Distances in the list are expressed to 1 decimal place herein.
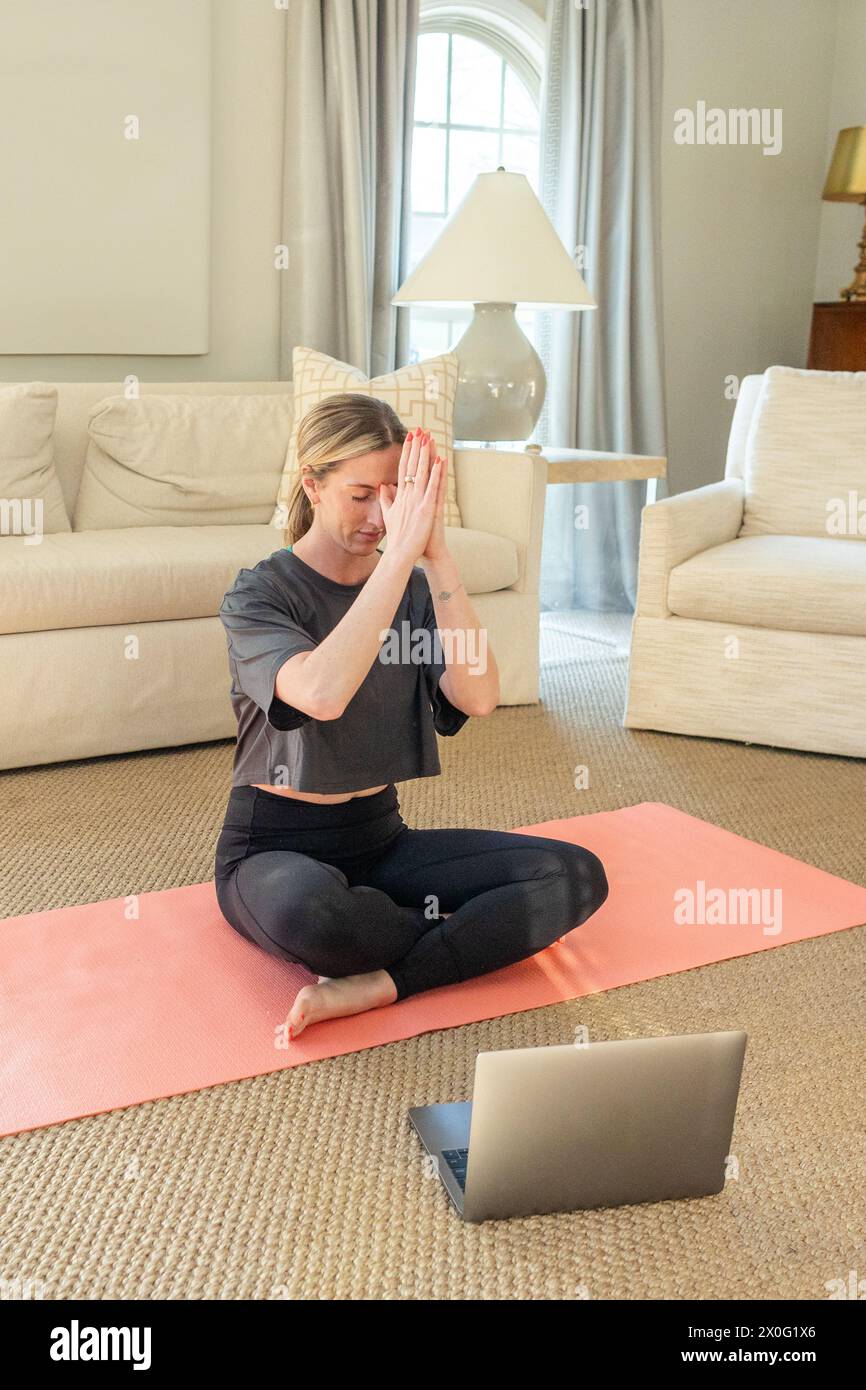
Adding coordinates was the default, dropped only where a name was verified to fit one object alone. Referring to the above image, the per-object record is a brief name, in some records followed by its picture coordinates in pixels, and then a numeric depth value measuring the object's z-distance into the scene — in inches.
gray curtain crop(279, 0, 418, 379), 147.7
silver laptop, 52.4
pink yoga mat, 64.6
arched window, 170.2
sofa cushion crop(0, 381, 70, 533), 116.2
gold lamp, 171.3
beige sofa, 105.7
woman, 65.6
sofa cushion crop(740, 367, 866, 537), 133.2
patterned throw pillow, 129.6
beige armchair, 117.4
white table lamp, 137.7
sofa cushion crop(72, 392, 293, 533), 125.4
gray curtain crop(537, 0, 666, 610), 168.7
